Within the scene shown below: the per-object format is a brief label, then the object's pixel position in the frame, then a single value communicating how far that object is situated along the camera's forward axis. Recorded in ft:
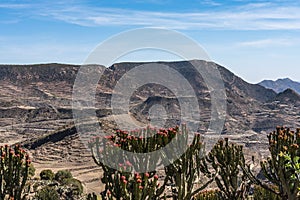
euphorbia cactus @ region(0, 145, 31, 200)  29.22
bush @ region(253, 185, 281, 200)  42.09
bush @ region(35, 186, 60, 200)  59.32
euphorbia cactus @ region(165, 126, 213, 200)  28.71
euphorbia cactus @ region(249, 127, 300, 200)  29.30
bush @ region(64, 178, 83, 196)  73.97
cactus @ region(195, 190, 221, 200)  43.87
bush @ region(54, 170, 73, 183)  109.60
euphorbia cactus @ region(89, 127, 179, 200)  23.02
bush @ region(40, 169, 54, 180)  107.14
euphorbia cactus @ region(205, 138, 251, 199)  38.06
